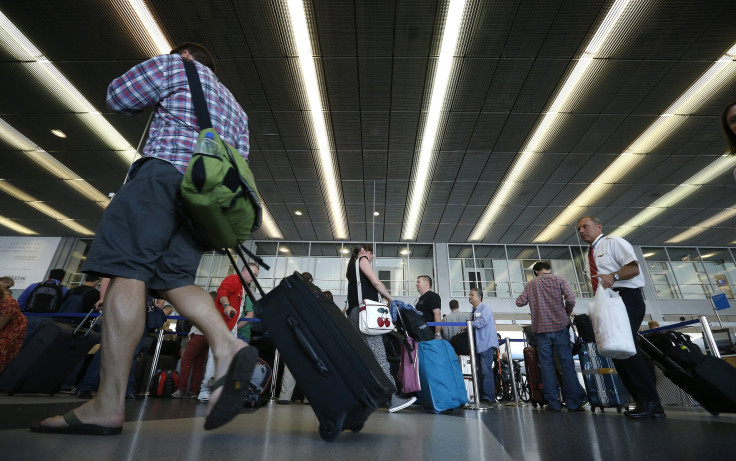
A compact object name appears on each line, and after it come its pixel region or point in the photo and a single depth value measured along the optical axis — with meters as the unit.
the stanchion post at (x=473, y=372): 3.47
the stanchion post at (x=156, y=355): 4.14
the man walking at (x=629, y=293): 2.42
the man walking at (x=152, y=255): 1.07
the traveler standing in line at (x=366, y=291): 2.81
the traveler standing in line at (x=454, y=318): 5.80
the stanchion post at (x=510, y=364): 4.10
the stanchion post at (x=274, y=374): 4.25
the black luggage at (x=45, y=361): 3.04
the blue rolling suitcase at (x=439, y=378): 3.02
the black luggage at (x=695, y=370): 2.25
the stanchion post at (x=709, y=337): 2.85
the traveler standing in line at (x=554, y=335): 3.65
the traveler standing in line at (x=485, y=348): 4.44
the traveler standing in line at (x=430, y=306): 4.50
